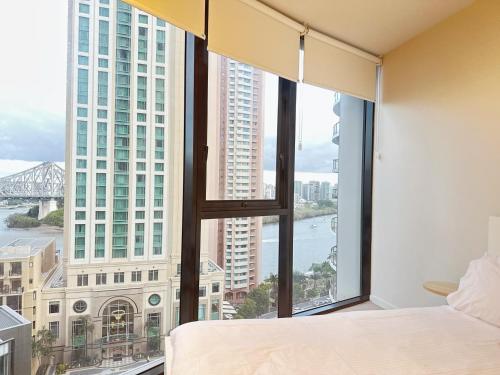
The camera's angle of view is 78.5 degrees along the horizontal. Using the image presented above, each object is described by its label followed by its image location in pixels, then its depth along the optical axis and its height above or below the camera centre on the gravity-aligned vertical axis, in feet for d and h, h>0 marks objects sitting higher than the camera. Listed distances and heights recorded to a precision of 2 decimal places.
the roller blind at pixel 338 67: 7.59 +3.29
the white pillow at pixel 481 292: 4.76 -1.65
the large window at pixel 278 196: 6.14 -0.19
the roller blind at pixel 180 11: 4.77 +2.91
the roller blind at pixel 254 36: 5.84 +3.17
